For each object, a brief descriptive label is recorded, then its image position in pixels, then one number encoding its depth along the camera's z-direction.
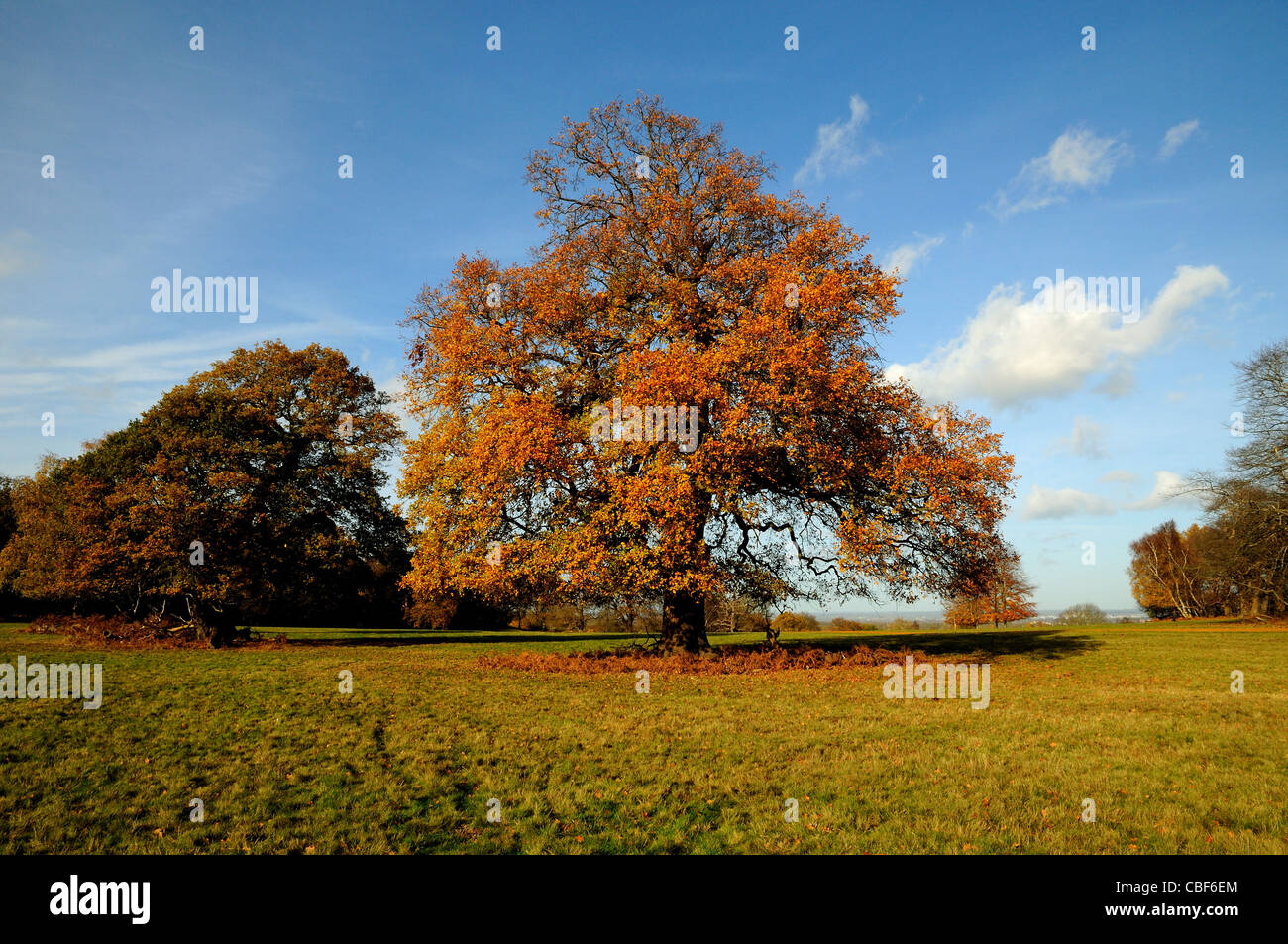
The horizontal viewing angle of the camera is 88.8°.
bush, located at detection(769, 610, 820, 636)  54.22
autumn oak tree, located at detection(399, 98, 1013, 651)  18.08
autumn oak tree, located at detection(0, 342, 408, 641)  26.61
